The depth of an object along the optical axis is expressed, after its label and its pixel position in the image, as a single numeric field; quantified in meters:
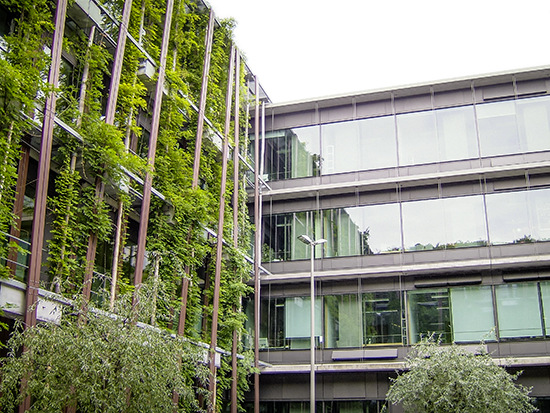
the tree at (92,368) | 12.93
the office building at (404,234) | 30.50
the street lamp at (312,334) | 25.98
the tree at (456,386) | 23.02
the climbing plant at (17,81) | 15.88
